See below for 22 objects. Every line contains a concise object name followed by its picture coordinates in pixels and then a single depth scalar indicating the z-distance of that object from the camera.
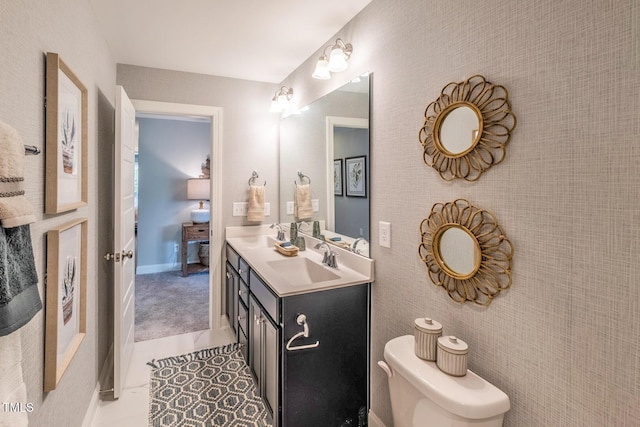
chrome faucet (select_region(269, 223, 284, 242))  2.80
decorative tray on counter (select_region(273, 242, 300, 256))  2.28
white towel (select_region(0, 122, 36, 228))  0.70
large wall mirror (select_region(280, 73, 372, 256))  1.82
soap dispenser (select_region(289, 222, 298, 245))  2.56
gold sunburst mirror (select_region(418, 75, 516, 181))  1.06
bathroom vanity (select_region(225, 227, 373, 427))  1.55
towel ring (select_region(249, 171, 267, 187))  3.03
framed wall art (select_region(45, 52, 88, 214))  1.16
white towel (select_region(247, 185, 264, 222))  2.95
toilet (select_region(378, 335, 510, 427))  0.95
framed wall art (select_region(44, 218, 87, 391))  1.16
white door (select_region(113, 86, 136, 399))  1.97
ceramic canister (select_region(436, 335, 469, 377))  1.06
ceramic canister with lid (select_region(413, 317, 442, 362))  1.16
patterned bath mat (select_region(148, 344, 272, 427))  1.86
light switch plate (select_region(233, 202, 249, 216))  2.99
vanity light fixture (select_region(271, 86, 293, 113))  2.70
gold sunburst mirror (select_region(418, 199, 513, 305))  1.08
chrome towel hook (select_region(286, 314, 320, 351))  1.54
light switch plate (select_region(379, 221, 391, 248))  1.60
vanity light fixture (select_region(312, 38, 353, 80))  1.79
